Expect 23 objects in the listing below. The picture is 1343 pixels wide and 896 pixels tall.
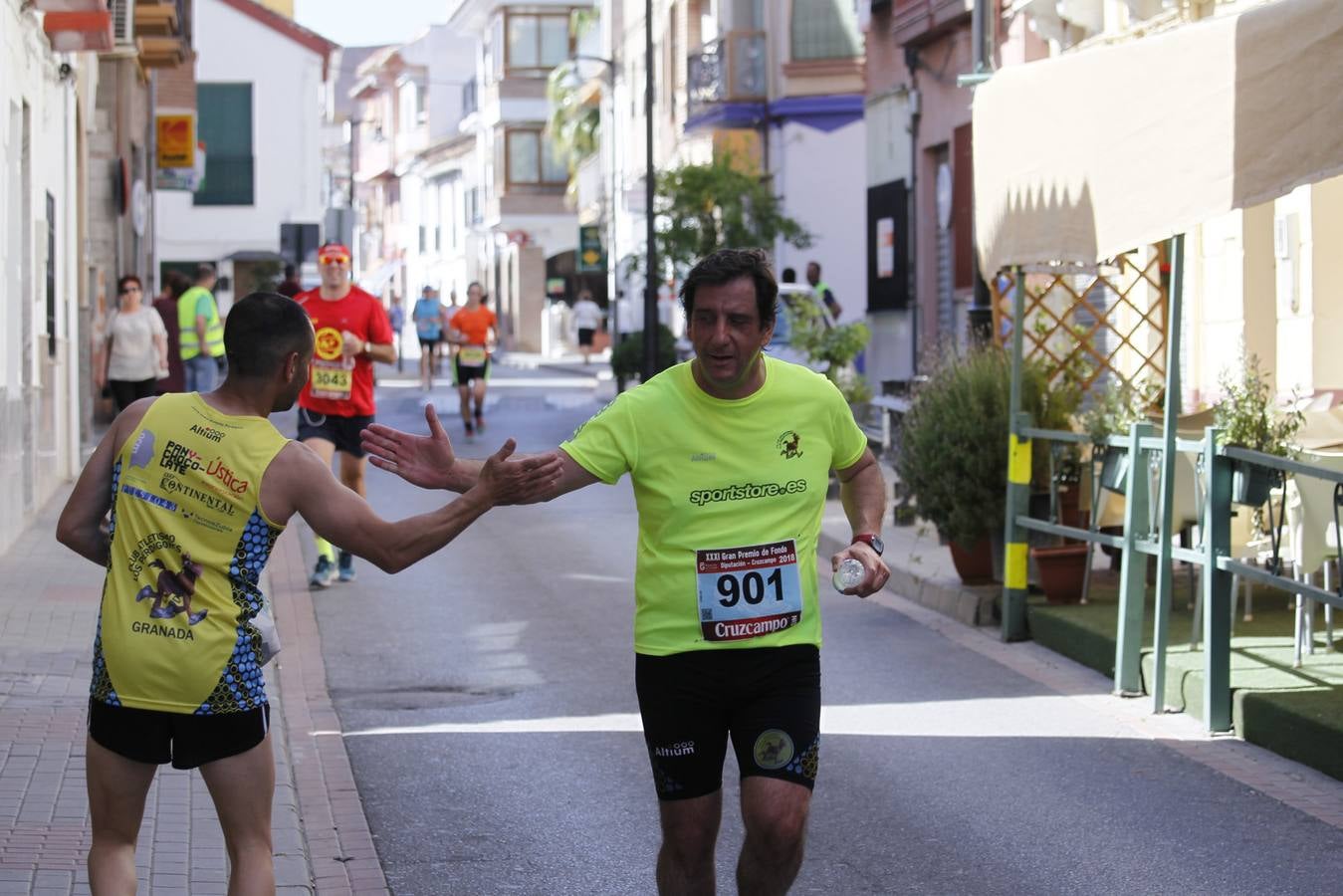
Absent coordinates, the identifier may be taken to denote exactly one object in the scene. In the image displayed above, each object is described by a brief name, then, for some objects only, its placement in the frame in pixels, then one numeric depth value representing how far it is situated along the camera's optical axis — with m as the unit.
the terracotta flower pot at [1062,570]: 11.74
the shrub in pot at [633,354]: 33.50
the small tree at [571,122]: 62.22
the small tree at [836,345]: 20.08
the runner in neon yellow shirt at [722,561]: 5.03
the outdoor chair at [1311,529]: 9.33
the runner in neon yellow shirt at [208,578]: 4.61
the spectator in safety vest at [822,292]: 29.57
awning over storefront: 8.16
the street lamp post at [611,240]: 44.38
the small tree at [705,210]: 34.00
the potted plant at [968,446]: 11.99
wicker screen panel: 13.92
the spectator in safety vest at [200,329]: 23.33
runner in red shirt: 13.00
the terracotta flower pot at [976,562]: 12.44
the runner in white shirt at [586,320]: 57.16
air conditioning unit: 25.17
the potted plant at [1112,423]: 10.54
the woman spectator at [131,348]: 21.05
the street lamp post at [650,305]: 31.97
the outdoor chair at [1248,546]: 10.26
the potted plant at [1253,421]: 9.71
